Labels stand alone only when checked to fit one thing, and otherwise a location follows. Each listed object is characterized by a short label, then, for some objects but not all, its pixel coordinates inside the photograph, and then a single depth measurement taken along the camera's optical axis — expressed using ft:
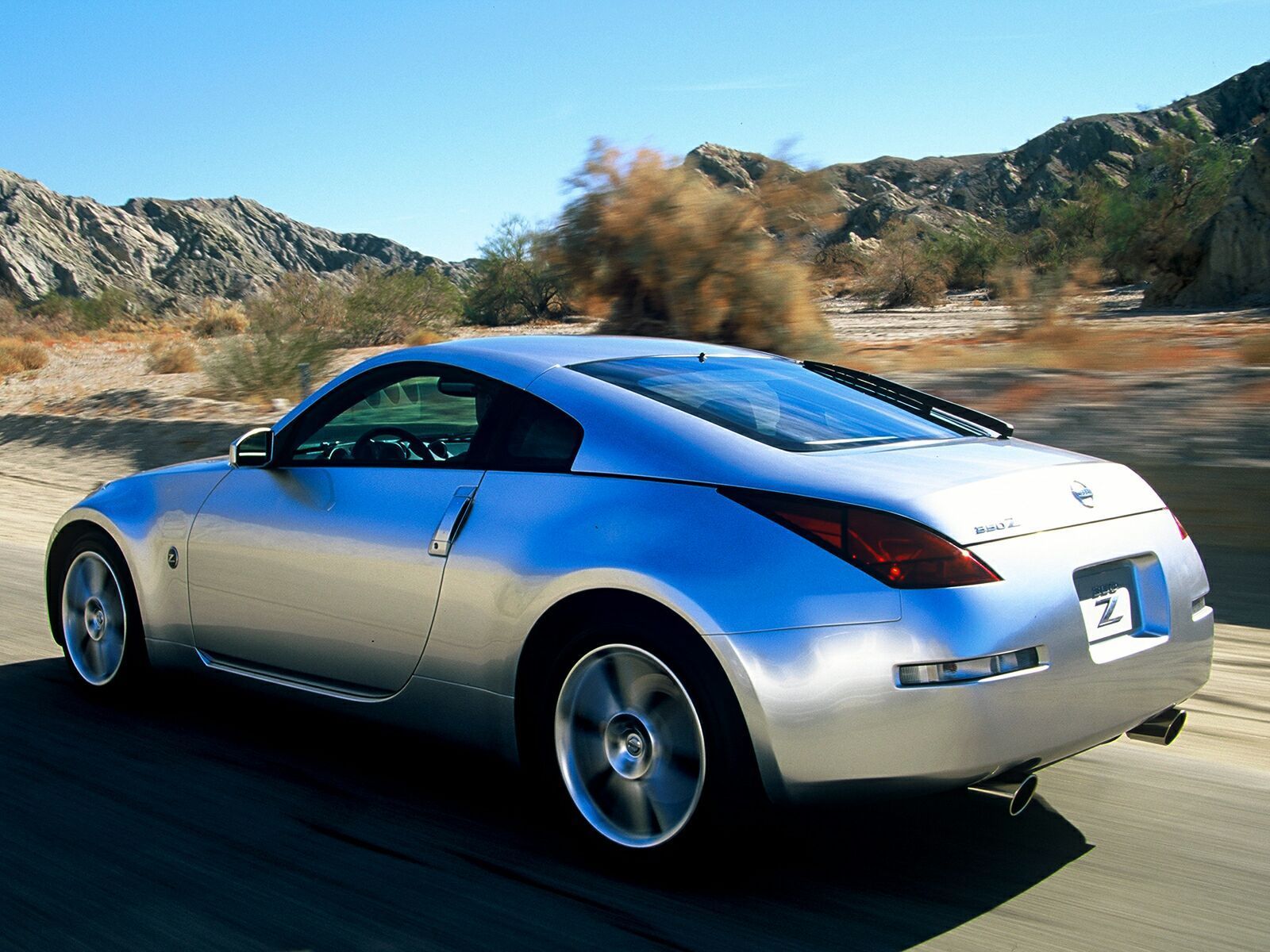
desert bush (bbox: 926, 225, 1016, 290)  149.83
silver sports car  10.80
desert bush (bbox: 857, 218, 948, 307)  127.13
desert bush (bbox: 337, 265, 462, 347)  103.45
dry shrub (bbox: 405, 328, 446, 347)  97.25
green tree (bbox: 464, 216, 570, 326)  106.93
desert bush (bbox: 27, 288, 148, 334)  188.75
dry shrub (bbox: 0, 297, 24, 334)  180.04
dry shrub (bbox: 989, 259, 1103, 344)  56.90
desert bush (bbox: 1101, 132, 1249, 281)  112.78
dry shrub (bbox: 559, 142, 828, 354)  54.60
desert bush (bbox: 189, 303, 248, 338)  161.17
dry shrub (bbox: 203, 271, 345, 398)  65.72
